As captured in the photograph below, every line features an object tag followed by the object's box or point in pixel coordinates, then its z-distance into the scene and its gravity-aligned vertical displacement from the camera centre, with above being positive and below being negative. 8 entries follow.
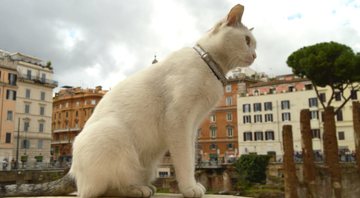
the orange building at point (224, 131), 39.91 +2.19
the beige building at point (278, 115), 32.53 +3.45
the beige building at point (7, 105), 30.66 +4.16
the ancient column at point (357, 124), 14.56 +1.01
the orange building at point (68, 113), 48.19 +5.53
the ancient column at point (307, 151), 15.30 -0.08
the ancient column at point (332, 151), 13.98 -0.08
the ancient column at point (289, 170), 14.52 -0.86
